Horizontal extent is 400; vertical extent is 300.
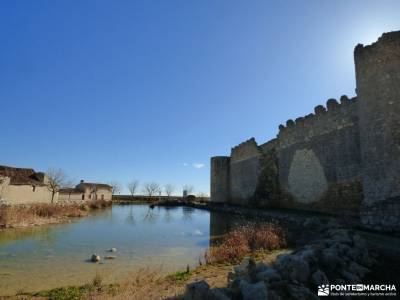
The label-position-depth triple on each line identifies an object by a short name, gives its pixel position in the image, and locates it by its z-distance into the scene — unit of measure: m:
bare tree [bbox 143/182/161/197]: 85.09
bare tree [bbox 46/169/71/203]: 29.44
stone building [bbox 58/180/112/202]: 38.41
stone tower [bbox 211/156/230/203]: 32.03
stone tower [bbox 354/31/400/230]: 8.99
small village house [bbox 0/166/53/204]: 21.05
